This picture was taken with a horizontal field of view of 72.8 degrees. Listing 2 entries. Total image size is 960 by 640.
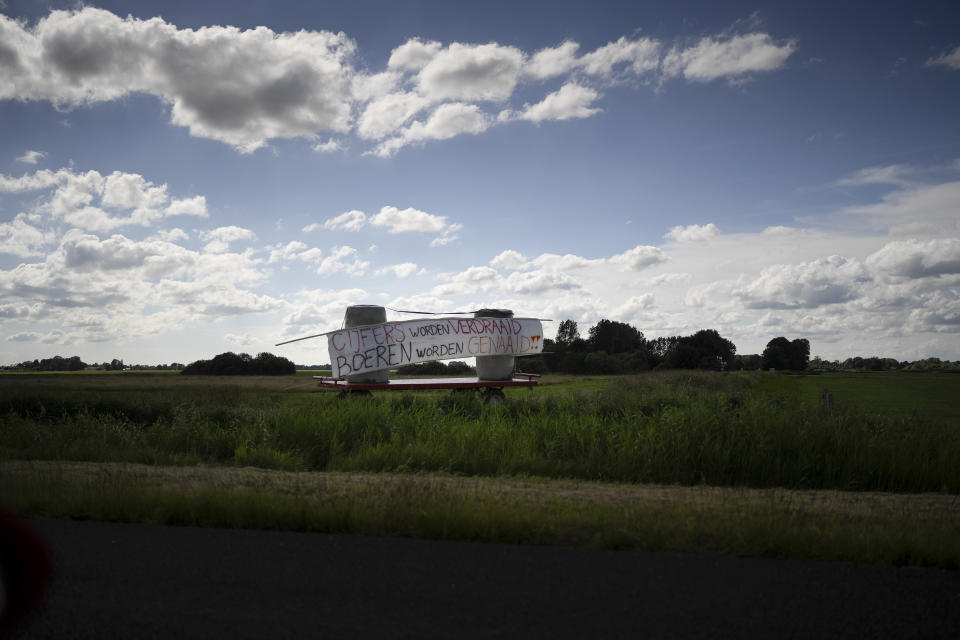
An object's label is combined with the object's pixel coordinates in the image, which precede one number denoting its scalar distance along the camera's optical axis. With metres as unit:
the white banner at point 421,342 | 20.86
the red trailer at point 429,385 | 20.30
